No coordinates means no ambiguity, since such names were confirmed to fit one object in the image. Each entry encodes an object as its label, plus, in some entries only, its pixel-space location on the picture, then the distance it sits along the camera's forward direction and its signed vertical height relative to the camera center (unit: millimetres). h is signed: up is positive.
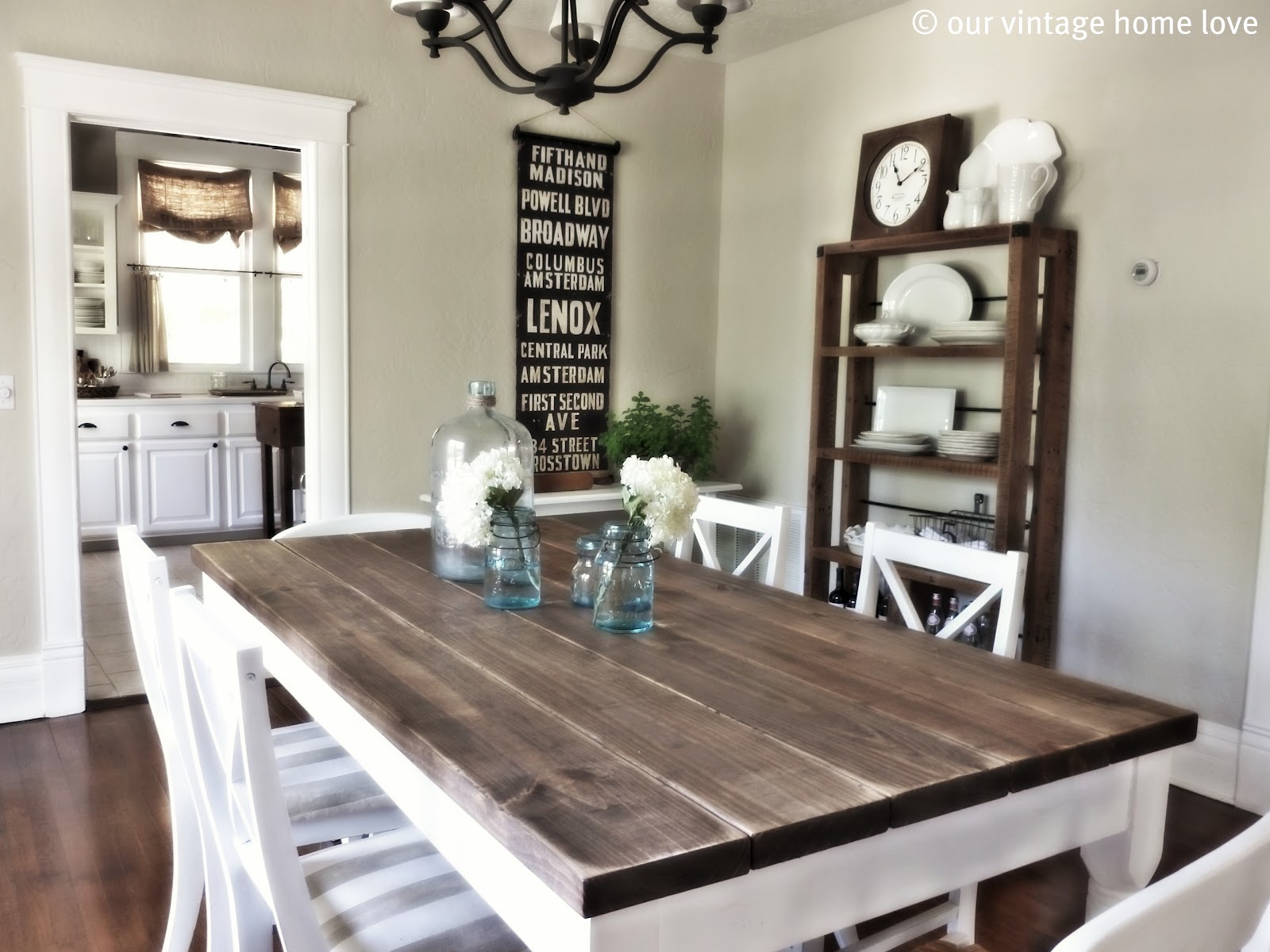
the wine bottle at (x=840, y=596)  3791 -818
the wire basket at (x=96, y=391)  6246 -258
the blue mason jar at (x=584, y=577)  1848 -387
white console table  4082 -545
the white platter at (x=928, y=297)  3500 +227
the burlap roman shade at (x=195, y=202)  6805 +945
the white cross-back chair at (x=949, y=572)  1728 -432
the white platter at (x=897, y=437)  3469 -232
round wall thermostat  3000 +278
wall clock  3492 +635
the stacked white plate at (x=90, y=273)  6586 +451
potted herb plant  4148 -298
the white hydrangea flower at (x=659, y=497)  1695 -217
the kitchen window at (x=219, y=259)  6793 +592
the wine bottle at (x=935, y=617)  3422 -803
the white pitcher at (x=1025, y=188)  3123 +522
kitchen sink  6582 -258
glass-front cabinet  6555 +505
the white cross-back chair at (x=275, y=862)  1218 -695
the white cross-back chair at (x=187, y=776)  1594 -722
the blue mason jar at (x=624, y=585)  1716 -363
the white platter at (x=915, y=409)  3555 -150
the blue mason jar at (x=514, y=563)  1831 -359
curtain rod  6832 +514
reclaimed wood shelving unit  3076 -48
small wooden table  5617 -470
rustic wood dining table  1012 -441
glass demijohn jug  2102 -175
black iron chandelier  1988 +617
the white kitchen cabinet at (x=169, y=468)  5887 -676
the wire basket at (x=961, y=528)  3357 -516
